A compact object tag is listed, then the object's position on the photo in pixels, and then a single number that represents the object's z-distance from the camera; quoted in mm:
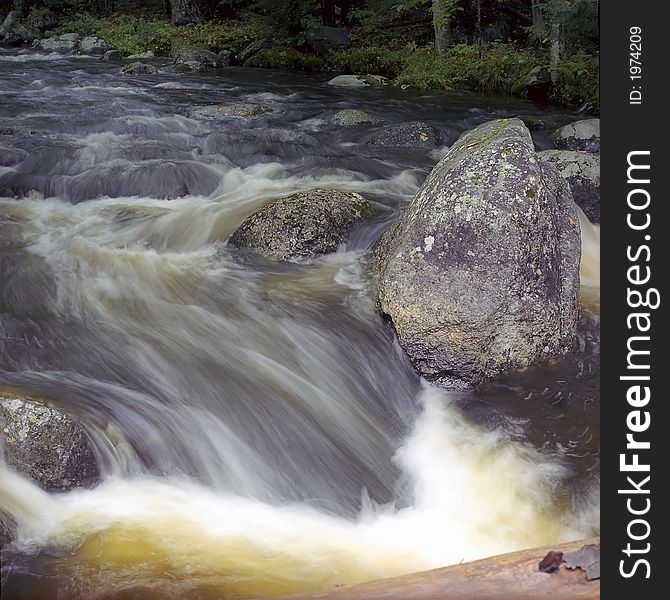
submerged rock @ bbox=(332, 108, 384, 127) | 12211
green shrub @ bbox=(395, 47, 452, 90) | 16578
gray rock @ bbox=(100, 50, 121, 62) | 21880
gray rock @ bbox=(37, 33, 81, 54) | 24967
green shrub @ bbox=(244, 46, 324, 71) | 19922
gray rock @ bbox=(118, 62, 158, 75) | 18367
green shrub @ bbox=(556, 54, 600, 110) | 13703
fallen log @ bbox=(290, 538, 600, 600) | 2344
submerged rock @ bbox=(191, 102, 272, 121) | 12648
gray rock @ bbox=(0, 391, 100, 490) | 3891
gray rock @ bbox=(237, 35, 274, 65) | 21438
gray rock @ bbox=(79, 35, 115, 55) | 24219
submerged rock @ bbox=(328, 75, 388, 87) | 16875
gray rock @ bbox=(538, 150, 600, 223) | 7879
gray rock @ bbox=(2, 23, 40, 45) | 27047
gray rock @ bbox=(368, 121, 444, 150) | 11031
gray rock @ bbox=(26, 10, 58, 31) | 30173
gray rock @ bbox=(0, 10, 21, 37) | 28372
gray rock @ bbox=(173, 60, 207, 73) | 19266
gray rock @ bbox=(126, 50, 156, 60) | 22547
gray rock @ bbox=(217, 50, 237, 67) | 21234
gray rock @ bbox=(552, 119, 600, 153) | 10586
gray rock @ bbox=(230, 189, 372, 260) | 6680
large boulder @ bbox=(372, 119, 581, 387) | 5039
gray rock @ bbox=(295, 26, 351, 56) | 20516
